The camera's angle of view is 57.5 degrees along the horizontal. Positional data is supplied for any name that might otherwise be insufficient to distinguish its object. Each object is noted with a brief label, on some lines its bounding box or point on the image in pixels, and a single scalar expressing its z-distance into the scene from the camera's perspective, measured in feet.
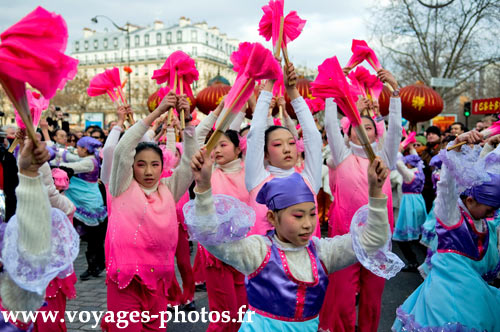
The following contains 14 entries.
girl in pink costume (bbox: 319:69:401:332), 12.70
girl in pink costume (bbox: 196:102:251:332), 12.85
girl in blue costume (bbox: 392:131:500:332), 10.21
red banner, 20.18
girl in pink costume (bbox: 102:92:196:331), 10.72
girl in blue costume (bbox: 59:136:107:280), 21.11
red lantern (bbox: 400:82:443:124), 36.96
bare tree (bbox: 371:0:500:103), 67.62
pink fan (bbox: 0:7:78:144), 5.39
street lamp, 73.62
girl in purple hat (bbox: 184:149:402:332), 7.08
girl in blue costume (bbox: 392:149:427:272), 22.94
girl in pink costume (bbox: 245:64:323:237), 11.22
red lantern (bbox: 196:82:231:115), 37.55
